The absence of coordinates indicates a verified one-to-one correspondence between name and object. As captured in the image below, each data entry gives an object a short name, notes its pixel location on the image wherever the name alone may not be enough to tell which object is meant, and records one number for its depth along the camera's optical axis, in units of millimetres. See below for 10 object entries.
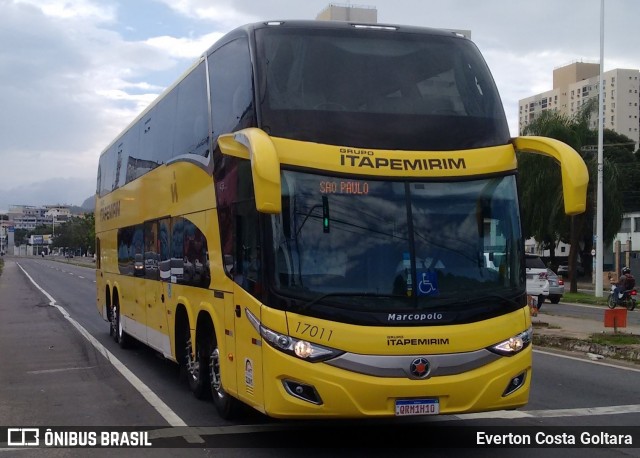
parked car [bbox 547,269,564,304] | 30244
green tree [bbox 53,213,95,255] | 137112
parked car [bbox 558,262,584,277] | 59219
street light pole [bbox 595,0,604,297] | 35500
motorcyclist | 27203
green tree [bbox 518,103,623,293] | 40781
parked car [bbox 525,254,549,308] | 26766
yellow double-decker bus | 6793
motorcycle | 27266
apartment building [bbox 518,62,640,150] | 146500
